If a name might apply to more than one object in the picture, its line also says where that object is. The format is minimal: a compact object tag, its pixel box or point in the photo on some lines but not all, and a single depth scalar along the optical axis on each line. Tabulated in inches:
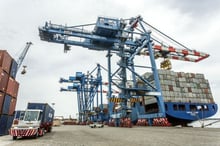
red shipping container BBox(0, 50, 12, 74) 563.1
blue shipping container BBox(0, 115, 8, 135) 558.4
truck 436.1
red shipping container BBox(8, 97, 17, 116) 654.3
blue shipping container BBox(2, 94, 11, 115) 576.8
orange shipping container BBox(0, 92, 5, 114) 547.5
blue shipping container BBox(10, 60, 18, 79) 660.2
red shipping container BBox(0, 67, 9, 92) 544.4
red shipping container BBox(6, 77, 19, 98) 625.5
